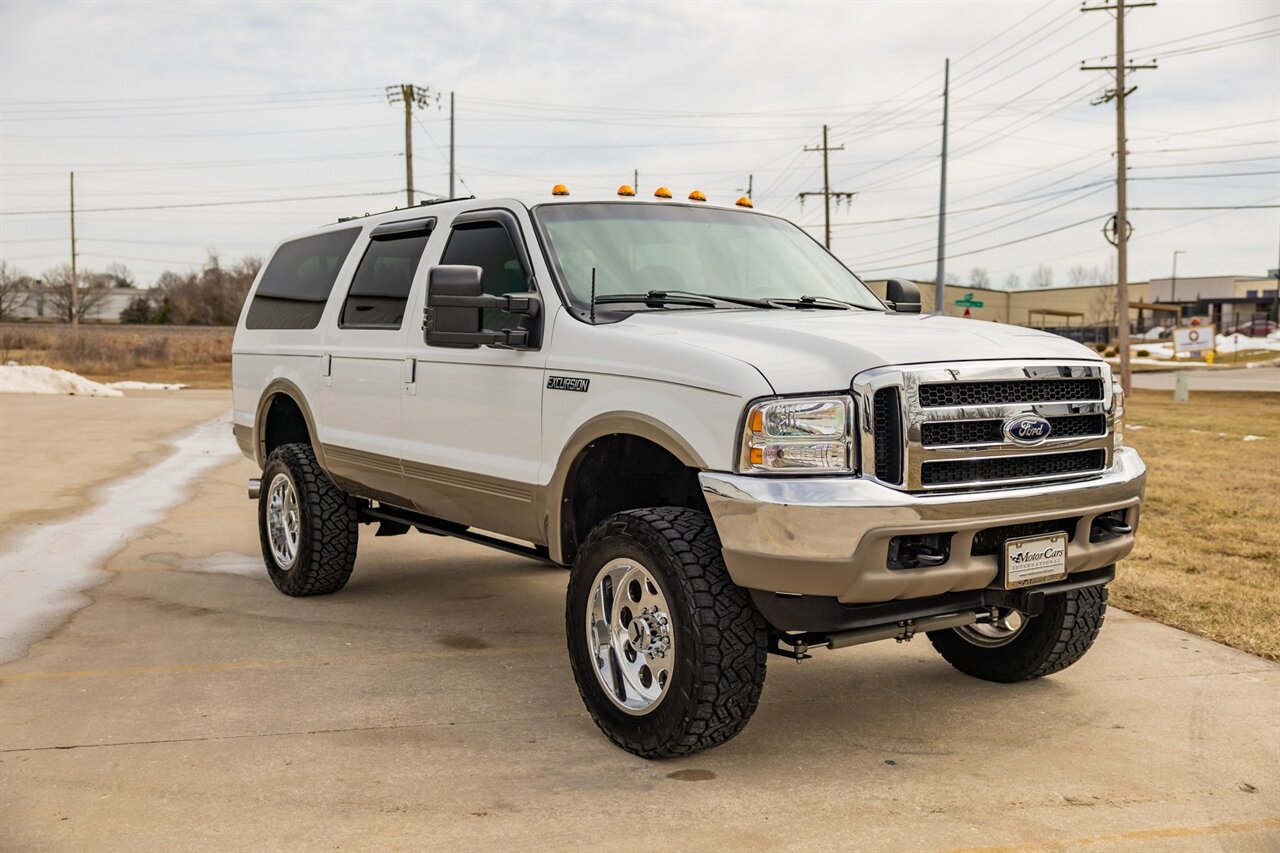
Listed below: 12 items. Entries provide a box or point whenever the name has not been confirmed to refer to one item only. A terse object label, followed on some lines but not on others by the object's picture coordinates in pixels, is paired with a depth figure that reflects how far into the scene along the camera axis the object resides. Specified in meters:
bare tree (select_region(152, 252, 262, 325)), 100.88
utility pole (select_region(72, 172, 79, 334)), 65.38
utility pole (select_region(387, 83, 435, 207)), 46.19
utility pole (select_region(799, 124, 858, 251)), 59.66
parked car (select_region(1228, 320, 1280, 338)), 85.38
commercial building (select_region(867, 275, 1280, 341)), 114.75
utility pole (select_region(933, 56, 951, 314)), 43.97
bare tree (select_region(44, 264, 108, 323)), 116.46
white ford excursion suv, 4.21
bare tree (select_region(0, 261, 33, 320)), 109.50
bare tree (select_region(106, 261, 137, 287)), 148.51
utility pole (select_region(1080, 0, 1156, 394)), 33.75
